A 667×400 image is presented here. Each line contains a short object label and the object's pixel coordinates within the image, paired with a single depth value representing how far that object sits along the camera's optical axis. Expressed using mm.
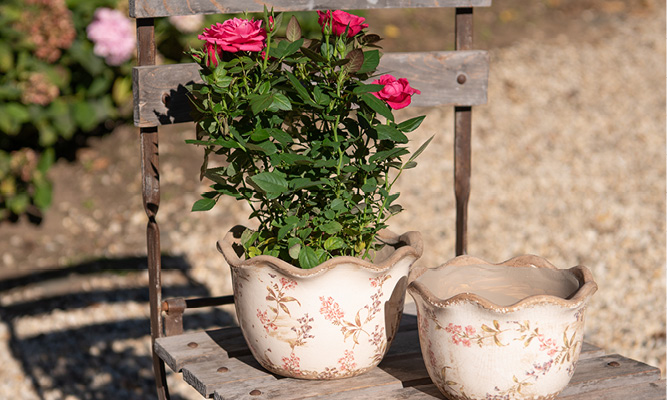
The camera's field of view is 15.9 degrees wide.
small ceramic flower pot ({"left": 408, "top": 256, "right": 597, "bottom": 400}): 2319
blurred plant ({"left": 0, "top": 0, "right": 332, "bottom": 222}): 4060
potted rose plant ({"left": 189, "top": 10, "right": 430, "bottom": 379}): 2384
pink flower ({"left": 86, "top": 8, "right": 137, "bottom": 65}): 4076
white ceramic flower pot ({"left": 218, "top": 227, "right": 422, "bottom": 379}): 2381
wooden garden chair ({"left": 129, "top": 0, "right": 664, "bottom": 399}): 2428
